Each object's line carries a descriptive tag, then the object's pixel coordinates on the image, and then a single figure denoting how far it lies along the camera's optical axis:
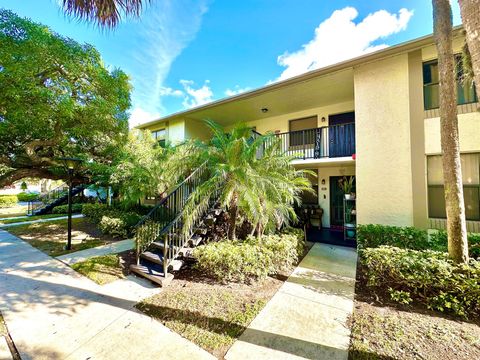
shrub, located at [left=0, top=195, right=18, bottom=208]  21.28
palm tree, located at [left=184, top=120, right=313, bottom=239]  4.93
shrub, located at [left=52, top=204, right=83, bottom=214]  14.64
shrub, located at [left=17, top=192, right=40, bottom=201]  26.22
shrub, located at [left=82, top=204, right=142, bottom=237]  8.76
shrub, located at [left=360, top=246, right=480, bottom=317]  3.43
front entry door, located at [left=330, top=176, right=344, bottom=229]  9.69
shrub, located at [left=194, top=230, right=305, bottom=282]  4.52
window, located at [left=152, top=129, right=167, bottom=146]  13.64
